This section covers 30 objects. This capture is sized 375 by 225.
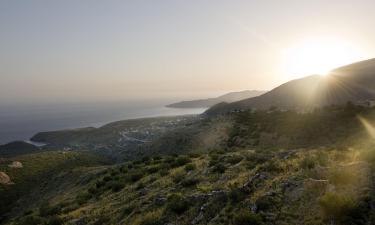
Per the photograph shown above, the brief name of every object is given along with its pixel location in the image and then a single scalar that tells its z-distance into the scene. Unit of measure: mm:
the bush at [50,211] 24150
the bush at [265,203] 12308
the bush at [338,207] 10000
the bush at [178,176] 21953
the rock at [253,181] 14719
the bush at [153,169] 30031
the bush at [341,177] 12109
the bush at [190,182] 19972
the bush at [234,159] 23450
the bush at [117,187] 26403
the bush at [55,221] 19416
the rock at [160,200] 17239
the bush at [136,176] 28578
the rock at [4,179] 80456
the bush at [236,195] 13859
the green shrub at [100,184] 30836
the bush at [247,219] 11438
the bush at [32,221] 22234
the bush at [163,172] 26273
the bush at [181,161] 29884
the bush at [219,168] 21428
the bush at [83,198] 25502
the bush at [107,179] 32969
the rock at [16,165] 91925
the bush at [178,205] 15039
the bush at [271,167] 16736
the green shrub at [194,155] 33150
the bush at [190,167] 25156
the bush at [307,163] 15613
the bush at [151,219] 14516
